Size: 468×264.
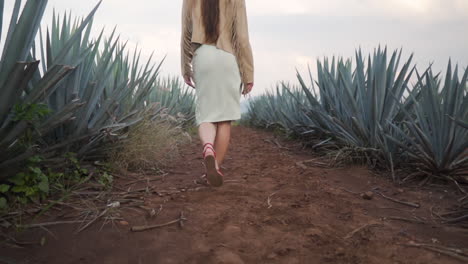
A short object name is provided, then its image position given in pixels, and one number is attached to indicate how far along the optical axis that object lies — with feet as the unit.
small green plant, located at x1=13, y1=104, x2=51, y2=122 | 5.16
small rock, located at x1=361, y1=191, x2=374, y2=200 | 6.91
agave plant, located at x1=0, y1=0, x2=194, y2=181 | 5.00
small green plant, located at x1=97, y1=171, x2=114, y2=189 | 6.93
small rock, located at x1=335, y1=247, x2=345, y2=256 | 4.34
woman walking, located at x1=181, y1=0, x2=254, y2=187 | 7.93
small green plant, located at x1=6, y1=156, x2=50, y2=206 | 5.46
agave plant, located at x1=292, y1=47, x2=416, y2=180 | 8.88
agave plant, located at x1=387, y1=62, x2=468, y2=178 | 7.50
